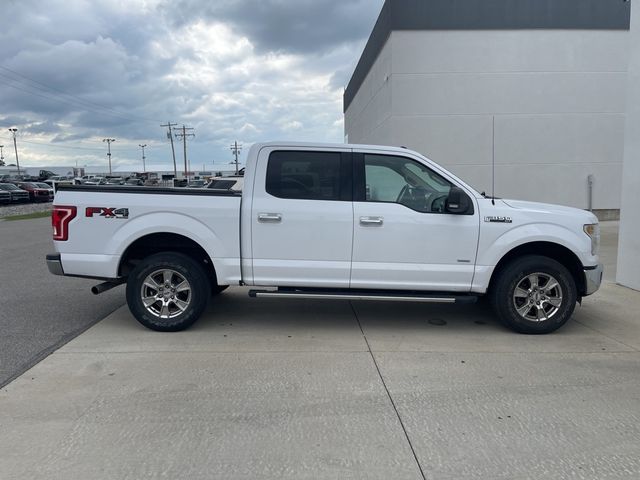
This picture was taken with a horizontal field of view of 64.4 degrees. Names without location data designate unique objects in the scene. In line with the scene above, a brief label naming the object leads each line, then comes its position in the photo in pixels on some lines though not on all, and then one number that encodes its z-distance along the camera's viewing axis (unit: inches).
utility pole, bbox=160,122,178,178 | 3481.8
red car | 1474.7
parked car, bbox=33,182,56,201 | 1544.5
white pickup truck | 212.7
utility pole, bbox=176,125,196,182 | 3592.5
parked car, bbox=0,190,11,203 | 1330.0
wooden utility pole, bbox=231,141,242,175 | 4136.3
